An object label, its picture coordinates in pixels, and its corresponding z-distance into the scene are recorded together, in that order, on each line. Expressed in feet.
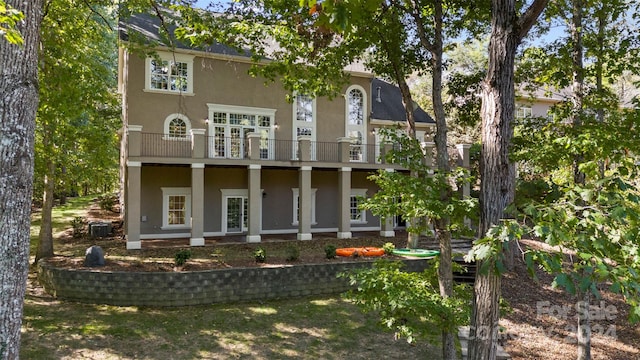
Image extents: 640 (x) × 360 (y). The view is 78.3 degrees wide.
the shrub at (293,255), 41.83
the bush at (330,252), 43.57
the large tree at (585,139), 9.79
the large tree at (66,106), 37.65
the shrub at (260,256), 40.68
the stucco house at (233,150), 51.42
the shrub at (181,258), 38.19
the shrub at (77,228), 54.90
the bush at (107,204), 85.51
